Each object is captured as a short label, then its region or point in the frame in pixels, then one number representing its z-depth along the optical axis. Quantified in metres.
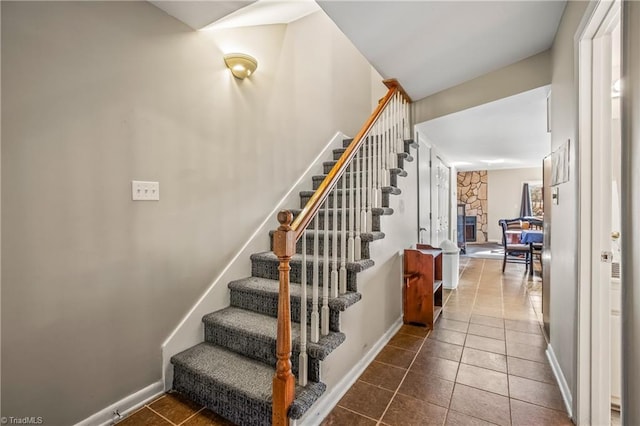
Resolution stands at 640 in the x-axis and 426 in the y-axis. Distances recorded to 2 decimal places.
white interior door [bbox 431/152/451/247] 4.42
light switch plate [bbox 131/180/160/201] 1.74
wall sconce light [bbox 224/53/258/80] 2.26
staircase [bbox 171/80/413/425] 1.54
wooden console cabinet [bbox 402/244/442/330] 2.85
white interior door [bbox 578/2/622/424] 1.47
